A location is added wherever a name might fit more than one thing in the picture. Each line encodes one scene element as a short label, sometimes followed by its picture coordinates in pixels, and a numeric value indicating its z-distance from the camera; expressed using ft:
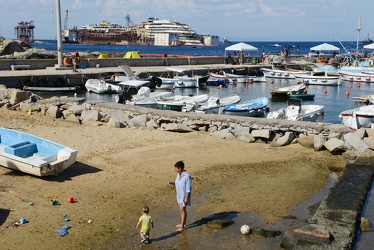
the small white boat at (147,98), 79.41
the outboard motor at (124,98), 84.38
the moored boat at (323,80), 131.03
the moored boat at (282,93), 103.09
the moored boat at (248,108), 74.18
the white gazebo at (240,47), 160.30
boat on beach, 35.94
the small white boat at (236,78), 134.21
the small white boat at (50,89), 103.12
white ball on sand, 27.85
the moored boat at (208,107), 73.82
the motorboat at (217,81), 130.52
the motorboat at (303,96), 101.77
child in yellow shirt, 26.22
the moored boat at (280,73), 144.87
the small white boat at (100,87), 108.06
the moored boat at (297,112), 70.49
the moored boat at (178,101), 76.84
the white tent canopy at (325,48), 179.06
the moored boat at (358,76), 139.33
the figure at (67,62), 127.95
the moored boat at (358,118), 62.34
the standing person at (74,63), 121.51
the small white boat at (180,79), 120.27
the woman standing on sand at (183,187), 27.32
